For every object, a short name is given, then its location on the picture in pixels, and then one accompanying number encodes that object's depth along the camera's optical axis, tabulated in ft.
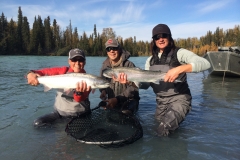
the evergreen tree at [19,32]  279.06
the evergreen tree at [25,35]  280.82
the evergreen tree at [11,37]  265.95
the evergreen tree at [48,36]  301.84
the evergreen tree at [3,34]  249.96
